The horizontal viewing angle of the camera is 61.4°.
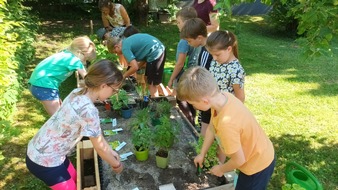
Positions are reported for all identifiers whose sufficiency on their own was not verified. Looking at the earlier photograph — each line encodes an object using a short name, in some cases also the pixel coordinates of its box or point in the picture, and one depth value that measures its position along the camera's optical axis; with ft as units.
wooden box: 8.86
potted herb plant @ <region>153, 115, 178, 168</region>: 8.80
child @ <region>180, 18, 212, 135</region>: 10.50
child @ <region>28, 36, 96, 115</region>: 10.75
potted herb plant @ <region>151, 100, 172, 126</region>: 11.34
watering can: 8.63
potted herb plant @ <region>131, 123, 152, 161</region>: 9.07
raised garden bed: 8.20
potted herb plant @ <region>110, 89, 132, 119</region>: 11.85
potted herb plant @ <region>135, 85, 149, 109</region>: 12.53
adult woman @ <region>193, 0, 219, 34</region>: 13.33
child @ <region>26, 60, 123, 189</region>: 6.64
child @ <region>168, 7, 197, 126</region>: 12.19
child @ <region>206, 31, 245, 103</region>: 8.95
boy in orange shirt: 5.85
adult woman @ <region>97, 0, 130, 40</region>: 17.78
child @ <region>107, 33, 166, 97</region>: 12.87
